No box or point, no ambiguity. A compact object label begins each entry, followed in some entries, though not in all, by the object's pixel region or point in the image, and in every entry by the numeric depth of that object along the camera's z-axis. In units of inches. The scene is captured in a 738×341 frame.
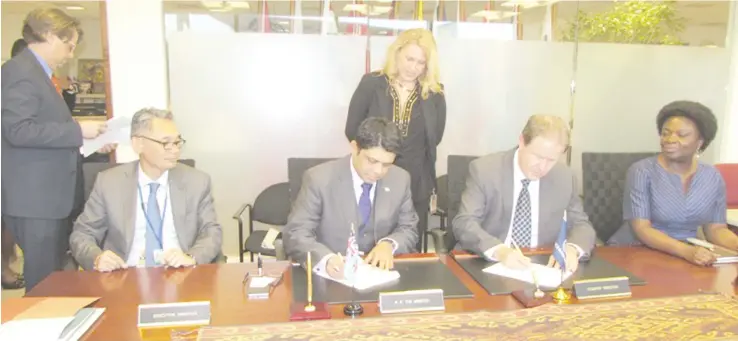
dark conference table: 63.2
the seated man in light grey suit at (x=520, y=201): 95.6
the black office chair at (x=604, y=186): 129.0
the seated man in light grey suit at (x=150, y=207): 91.7
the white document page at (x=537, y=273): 75.8
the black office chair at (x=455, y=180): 118.7
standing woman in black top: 122.9
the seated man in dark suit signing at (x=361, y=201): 88.4
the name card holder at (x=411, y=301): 65.4
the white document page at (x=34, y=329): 55.5
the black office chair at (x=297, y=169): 117.3
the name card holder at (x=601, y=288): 71.0
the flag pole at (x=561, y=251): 77.1
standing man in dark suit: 102.9
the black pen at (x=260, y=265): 77.0
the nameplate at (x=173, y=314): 60.6
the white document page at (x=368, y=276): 72.6
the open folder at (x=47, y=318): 56.4
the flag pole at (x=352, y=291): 63.9
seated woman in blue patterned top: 106.3
